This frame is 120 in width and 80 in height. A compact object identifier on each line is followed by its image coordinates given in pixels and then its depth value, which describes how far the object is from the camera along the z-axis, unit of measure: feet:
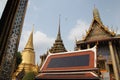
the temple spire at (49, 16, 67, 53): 70.44
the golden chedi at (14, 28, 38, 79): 84.46
